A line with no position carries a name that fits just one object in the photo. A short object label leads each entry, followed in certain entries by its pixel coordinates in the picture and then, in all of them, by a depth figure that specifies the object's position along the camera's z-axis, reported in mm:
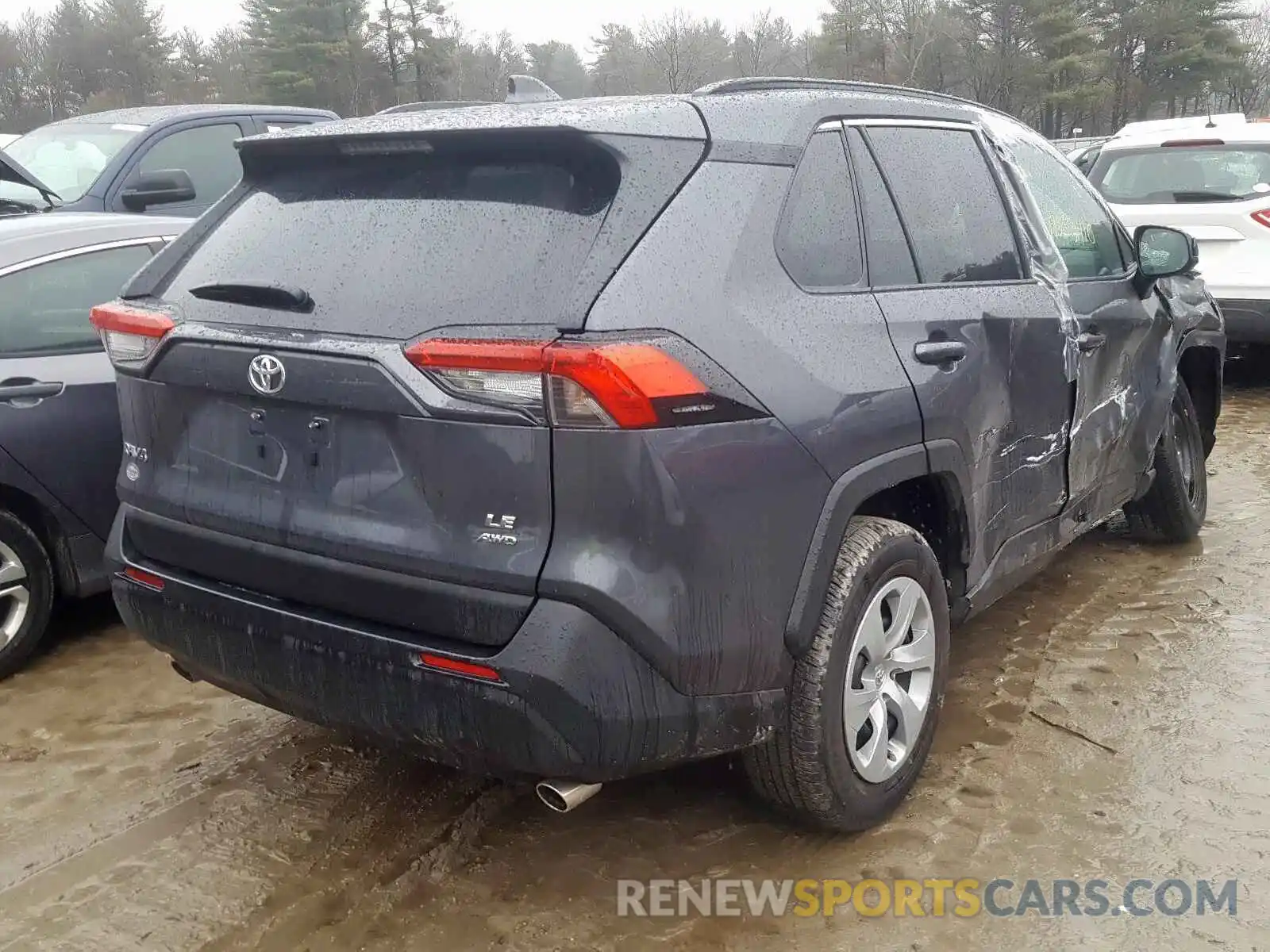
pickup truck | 6859
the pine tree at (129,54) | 48062
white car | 7559
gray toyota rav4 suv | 2219
